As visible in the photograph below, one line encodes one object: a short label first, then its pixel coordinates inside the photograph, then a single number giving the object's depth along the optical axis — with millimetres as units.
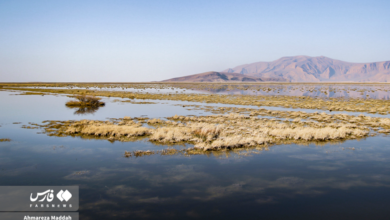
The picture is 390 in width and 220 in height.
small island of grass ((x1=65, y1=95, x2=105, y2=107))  39062
